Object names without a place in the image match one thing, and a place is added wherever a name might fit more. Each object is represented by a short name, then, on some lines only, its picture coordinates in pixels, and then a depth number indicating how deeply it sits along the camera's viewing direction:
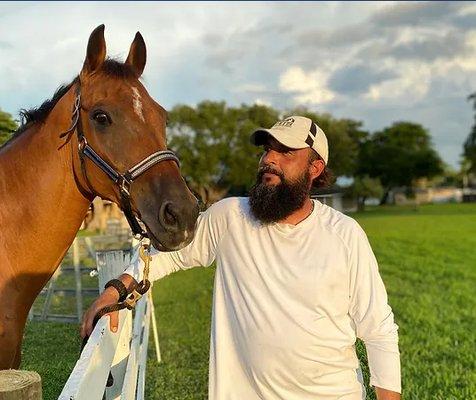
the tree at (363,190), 69.87
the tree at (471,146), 59.48
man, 2.59
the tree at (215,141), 49.41
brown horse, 2.75
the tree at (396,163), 81.12
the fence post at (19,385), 1.39
